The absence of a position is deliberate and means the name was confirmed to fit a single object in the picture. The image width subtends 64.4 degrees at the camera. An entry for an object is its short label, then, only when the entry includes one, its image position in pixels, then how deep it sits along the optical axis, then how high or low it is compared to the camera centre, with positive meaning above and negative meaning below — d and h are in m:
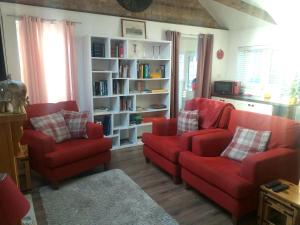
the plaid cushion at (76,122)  3.10 -0.62
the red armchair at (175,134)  2.79 -0.78
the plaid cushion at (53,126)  2.86 -0.62
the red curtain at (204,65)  4.88 +0.20
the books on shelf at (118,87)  3.89 -0.20
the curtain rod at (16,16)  3.14 +0.77
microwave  5.00 -0.26
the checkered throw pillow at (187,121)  3.21 -0.63
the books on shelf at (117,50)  3.79 +0.39
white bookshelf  3.71 -0.16
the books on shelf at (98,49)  3.62 +0.39
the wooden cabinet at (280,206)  1.76 -1.01
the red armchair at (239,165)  2.04 -0.87
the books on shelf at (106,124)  3.92 -0.80
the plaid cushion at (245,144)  2.40 -0.71
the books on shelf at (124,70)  3.87 +0.08
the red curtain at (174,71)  4.45 +0.07
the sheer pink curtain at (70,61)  3.49 +0.21
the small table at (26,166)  2.56 -0.99
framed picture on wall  4.02 +0.79
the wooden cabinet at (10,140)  1.13 -0.32
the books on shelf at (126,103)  4.01 -0.48
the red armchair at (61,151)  2.59 -0.86
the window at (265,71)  4.19 +0.07
